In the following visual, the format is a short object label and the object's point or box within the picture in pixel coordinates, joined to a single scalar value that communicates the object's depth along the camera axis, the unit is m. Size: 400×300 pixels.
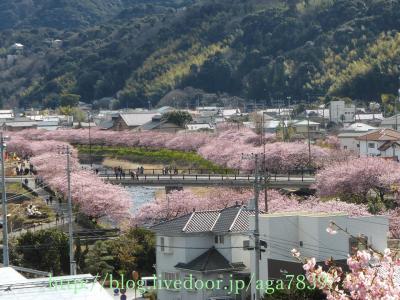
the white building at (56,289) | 10.34
